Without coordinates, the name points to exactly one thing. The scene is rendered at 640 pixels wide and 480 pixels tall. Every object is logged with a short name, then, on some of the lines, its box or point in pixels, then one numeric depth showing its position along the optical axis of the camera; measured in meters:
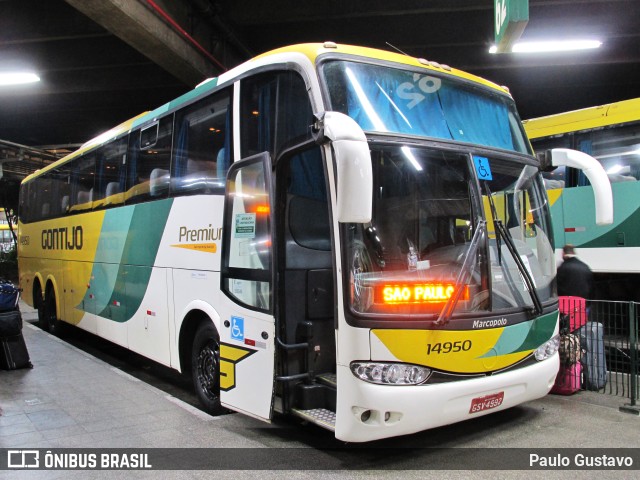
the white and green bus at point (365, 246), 4.02
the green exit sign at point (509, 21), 6.24
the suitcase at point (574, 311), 6.49
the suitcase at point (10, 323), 7.14
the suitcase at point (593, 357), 6.42
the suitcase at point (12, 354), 7.45
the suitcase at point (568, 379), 6.22
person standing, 7.95
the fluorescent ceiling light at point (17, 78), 14.18
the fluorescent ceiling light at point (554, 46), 12.45
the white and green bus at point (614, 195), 8.58
